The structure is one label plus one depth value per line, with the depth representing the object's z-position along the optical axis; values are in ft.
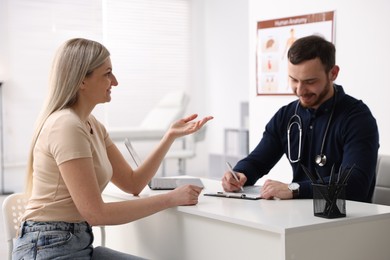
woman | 8.32
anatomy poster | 13.91
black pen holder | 8.03
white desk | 7.78
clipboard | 9.17
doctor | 9.26
